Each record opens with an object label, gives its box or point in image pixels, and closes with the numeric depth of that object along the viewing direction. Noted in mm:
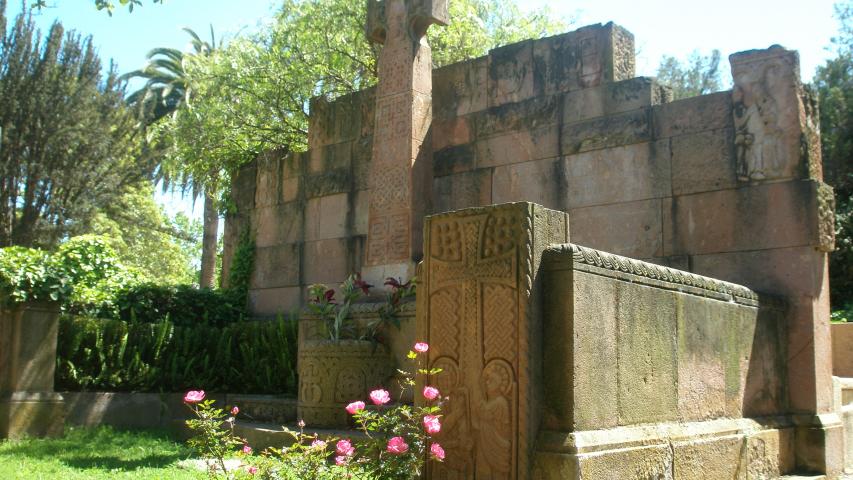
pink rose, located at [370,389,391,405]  3890
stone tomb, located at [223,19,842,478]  5379
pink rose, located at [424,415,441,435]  3828
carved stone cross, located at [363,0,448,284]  8969
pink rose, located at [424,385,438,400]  3931
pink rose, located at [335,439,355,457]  3799
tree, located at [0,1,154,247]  24219
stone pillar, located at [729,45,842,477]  6523
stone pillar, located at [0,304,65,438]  8203
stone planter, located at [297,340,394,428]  7035
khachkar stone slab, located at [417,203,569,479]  4047
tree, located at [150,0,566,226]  12953
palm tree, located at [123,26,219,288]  32156
